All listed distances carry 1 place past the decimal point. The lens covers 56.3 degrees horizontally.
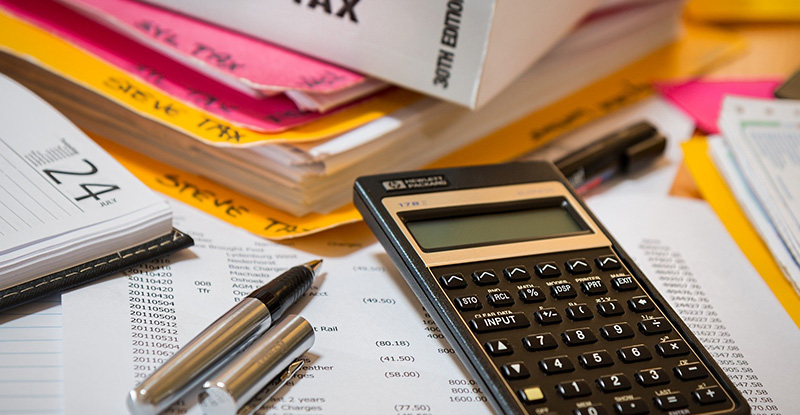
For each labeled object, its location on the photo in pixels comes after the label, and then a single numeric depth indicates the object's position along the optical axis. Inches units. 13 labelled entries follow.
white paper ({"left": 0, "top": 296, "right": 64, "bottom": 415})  15.2
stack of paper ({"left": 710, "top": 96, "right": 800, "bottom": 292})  22.5
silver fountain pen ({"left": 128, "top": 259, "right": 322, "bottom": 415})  14.7
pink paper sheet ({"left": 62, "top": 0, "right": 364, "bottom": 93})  22.6
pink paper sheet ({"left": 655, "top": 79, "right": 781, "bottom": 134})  30.0
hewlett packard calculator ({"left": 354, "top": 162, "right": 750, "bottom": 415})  15.9
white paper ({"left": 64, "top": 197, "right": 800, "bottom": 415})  16.3
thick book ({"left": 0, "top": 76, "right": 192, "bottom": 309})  17.4
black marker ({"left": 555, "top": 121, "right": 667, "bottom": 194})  24.6
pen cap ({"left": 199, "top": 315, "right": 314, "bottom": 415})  15.0
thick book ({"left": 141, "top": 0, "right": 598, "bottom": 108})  21.8
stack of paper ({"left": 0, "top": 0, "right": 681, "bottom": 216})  21.9
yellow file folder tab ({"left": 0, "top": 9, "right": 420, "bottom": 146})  21.8
